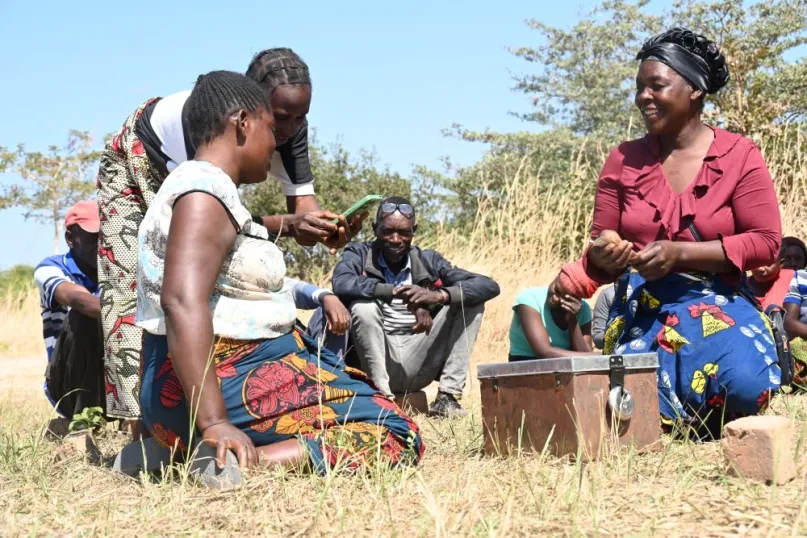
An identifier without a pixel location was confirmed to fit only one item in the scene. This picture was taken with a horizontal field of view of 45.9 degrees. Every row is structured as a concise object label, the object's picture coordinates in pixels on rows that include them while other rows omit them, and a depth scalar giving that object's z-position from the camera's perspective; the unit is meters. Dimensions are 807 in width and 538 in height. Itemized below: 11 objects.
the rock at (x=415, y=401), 5.95
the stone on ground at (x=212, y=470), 2.79
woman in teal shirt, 5.51
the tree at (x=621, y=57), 19.33
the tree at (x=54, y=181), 24.64
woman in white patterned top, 2.88
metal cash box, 3.38
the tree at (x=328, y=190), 12.49
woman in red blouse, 3.89
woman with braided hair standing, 3.82
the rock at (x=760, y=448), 2.69
